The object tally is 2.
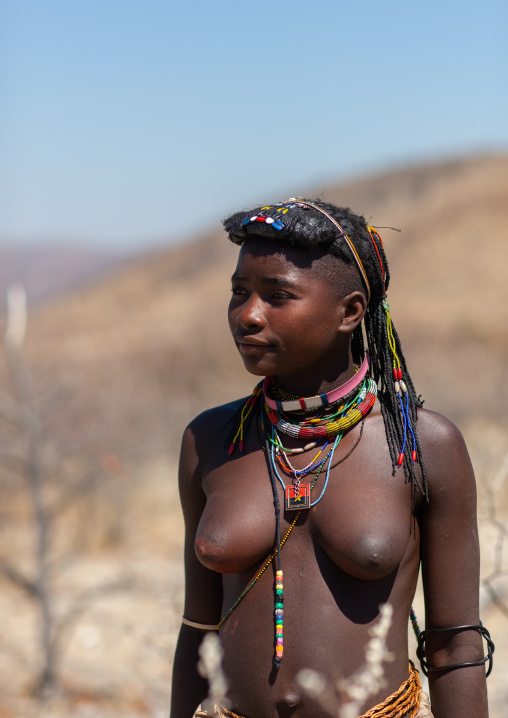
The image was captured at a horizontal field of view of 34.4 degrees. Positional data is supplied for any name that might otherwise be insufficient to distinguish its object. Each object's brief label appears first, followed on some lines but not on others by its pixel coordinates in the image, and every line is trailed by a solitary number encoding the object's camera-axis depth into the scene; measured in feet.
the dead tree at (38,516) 25.17
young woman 6.28
